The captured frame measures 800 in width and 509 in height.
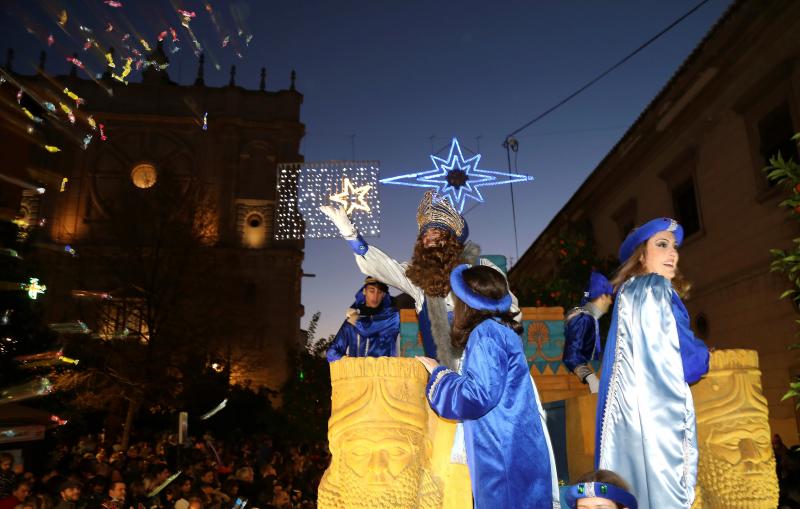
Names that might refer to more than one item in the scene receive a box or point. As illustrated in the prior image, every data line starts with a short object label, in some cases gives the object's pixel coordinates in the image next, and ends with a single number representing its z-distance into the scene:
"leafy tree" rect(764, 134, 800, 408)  4.12
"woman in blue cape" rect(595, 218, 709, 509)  2.95
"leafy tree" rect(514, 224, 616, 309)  8.70
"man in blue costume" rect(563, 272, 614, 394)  4.91
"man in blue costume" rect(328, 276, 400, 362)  5.70
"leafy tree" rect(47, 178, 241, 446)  19.95
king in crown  4.10
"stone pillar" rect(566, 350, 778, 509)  3.36
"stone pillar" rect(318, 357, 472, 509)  3.21
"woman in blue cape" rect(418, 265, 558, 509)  2.89
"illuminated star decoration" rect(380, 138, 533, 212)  7.50
